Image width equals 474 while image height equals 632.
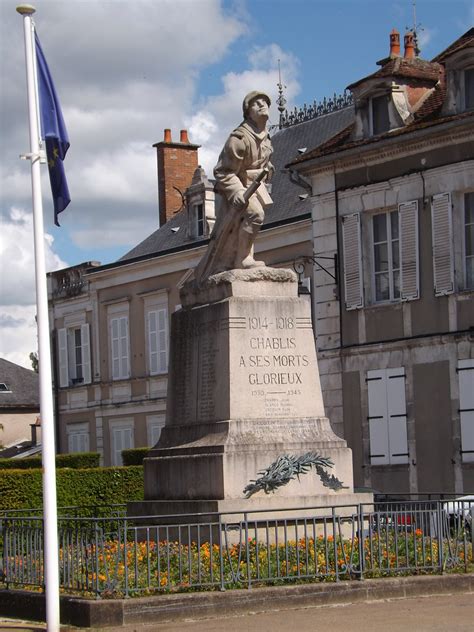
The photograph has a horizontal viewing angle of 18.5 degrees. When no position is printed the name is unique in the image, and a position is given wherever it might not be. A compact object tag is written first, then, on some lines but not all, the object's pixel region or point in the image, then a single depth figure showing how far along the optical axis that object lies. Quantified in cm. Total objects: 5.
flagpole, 1204
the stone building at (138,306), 4056
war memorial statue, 1473
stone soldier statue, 1573
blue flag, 1306
